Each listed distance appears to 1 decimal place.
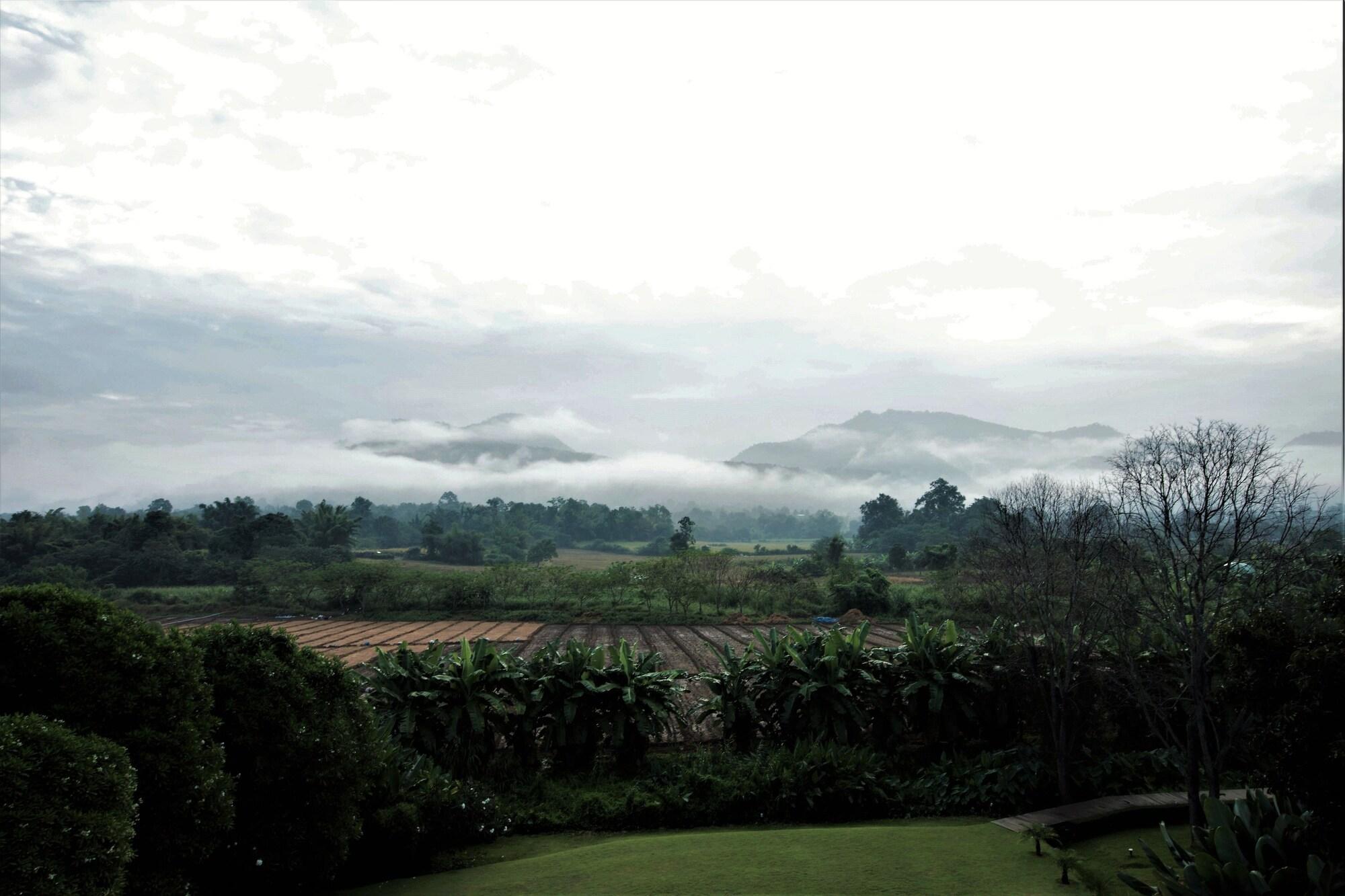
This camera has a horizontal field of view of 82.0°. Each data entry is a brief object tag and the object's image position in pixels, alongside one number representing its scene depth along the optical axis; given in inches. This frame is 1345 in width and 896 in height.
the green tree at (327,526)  2827.3
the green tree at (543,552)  3255.9
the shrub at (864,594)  1716.3
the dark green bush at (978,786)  350.0
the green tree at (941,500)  3905.0
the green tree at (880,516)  4035.4
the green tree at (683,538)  2659.9
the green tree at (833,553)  2423.7
